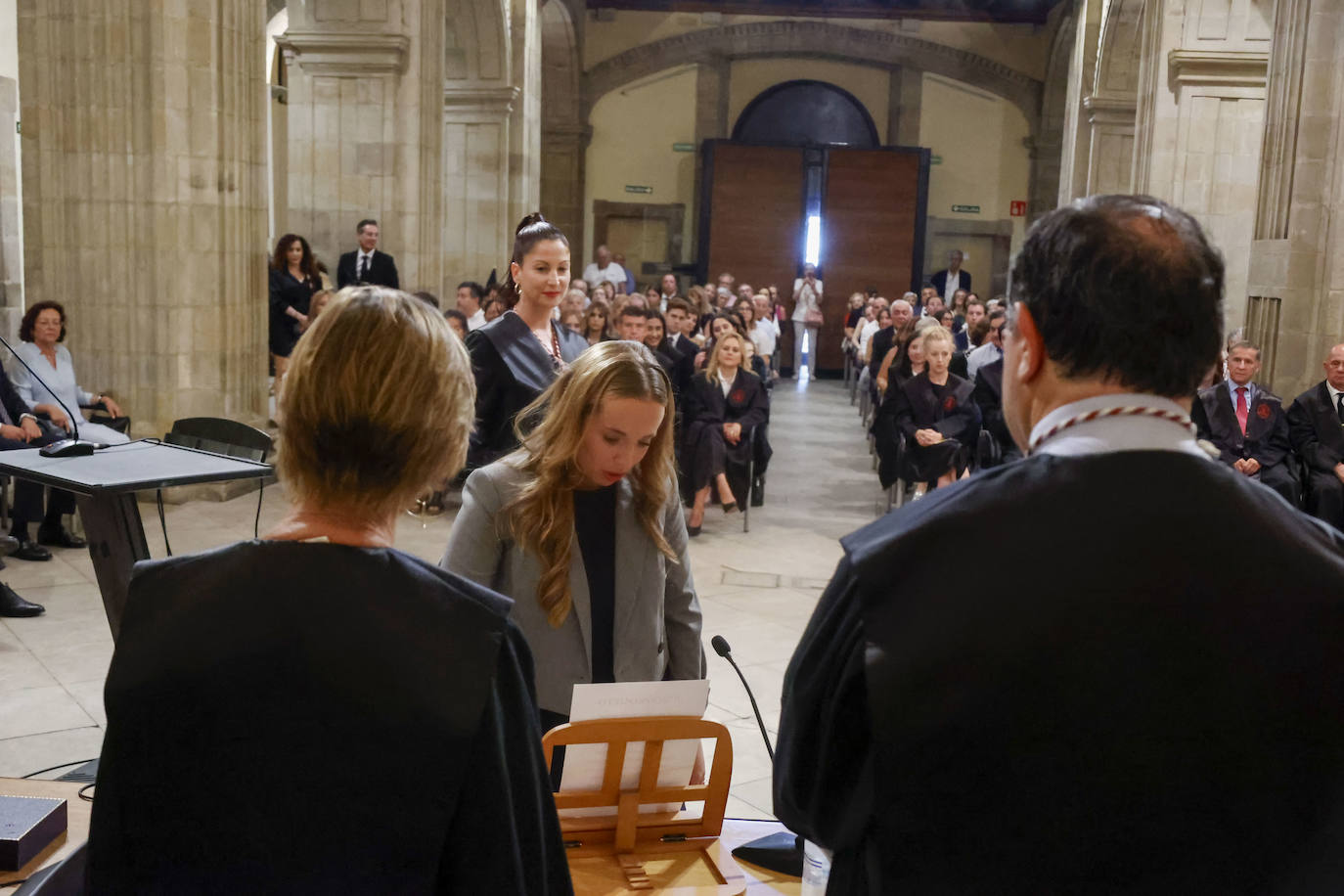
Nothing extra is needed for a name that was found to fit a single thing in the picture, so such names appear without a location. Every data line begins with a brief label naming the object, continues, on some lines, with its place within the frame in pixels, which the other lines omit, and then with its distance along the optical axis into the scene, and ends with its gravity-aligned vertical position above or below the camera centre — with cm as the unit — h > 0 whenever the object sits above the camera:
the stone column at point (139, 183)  818 +28
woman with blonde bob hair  134 -47
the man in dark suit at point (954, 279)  2166 -30
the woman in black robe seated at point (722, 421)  889 -112
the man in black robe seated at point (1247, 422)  787 -87
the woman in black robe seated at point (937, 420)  845 -101
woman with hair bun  371 -29
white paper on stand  204 -70
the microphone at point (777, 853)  218 -97
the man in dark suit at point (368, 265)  1113 -22
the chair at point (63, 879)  218 -107
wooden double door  2277 +71
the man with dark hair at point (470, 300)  1138 -49
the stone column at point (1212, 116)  1150 +132
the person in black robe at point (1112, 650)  128 -36
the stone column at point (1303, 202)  831 +45
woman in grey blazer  266 -56
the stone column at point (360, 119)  1157 +102
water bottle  206 -94
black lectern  343 -65
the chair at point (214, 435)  513 -79
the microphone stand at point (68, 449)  385 -63
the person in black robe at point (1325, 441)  771 -95
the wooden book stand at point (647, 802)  205 -88
